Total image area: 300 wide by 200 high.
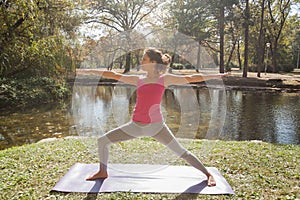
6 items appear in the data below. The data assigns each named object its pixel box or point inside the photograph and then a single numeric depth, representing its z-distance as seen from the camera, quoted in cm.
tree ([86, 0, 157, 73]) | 1931
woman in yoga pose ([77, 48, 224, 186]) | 280
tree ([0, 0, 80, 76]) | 1081
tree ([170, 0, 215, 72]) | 1973
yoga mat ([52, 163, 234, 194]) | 307
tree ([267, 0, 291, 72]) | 3062
